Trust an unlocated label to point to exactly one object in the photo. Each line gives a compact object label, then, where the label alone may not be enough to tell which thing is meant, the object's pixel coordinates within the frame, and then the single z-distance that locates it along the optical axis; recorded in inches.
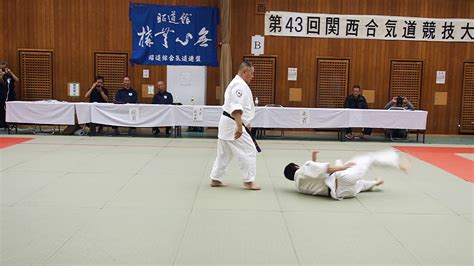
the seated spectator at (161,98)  486.6
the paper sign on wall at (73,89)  524.7
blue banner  520.7
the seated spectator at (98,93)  487.8
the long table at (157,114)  449.7
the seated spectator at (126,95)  486.9
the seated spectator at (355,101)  495.8
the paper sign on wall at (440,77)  530.0
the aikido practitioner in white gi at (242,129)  234.1
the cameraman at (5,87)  491.8
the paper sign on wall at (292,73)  526.9
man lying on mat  219.9
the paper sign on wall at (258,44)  522.9
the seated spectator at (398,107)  486.3
